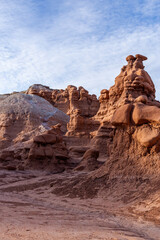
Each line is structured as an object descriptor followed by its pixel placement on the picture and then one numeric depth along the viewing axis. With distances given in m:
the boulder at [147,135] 7.45
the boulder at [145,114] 7.77
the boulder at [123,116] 8.37
